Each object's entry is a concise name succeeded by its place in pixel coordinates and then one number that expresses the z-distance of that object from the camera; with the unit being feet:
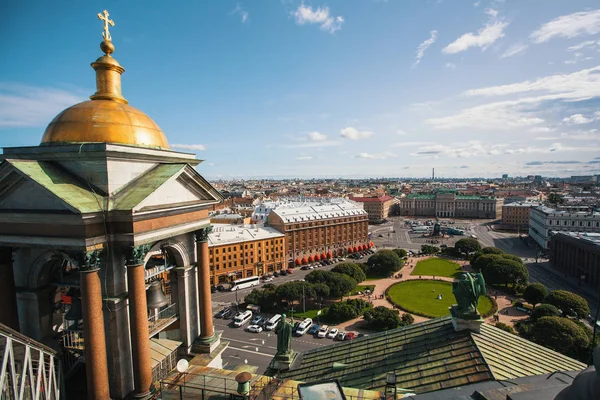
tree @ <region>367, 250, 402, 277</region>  262.47
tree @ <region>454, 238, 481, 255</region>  311.06
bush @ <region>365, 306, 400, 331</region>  170.40
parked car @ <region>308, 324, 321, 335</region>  172.16
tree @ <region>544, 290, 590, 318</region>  170.71
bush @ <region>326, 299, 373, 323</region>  185.68
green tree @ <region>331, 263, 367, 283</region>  241.96
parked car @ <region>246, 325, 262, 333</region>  177.78
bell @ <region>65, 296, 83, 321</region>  48.03
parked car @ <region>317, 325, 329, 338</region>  168.45
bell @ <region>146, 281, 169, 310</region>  53.52
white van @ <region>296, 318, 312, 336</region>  171.17
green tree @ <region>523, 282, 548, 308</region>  193.65
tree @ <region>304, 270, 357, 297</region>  210.79
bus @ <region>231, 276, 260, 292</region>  251.19
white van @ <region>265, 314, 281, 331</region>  181.37
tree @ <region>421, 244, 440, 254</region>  335.22
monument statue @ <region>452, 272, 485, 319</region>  53.01
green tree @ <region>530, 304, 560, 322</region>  164.14
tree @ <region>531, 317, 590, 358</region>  132.77
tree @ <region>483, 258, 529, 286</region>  224.74
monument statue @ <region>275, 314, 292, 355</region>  60.49
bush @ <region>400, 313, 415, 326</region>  171.35
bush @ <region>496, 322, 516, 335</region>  152.66
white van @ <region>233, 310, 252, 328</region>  185.08
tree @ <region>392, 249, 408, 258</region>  313.73
